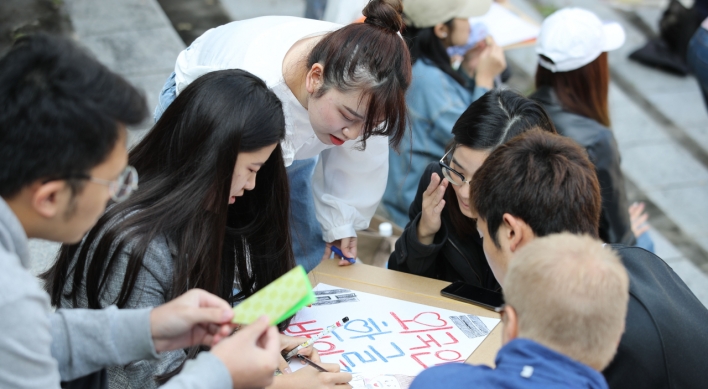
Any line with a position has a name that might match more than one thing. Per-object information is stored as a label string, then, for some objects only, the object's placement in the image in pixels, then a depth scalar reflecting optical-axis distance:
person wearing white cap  2.81
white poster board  1.76
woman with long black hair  1.65
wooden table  1.99
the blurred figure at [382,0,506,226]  3.03
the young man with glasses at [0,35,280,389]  1.08
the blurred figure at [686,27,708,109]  3.78
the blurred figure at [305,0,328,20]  4.08
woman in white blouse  2.10
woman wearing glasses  2.16
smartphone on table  1.98
